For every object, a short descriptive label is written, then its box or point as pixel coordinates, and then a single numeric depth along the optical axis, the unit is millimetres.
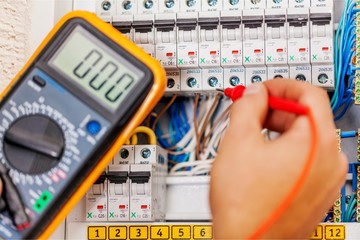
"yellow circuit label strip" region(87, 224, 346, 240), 577
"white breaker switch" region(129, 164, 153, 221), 595
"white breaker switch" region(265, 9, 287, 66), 596
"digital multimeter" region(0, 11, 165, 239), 477
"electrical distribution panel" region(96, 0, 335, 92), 595
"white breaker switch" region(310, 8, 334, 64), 591
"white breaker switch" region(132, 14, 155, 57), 608
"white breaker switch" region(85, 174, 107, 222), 602
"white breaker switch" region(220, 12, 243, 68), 600
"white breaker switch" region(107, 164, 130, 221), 598
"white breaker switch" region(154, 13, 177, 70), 605
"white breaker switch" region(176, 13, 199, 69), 604
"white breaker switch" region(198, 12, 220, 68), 603
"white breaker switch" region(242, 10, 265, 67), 598
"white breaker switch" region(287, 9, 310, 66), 593
